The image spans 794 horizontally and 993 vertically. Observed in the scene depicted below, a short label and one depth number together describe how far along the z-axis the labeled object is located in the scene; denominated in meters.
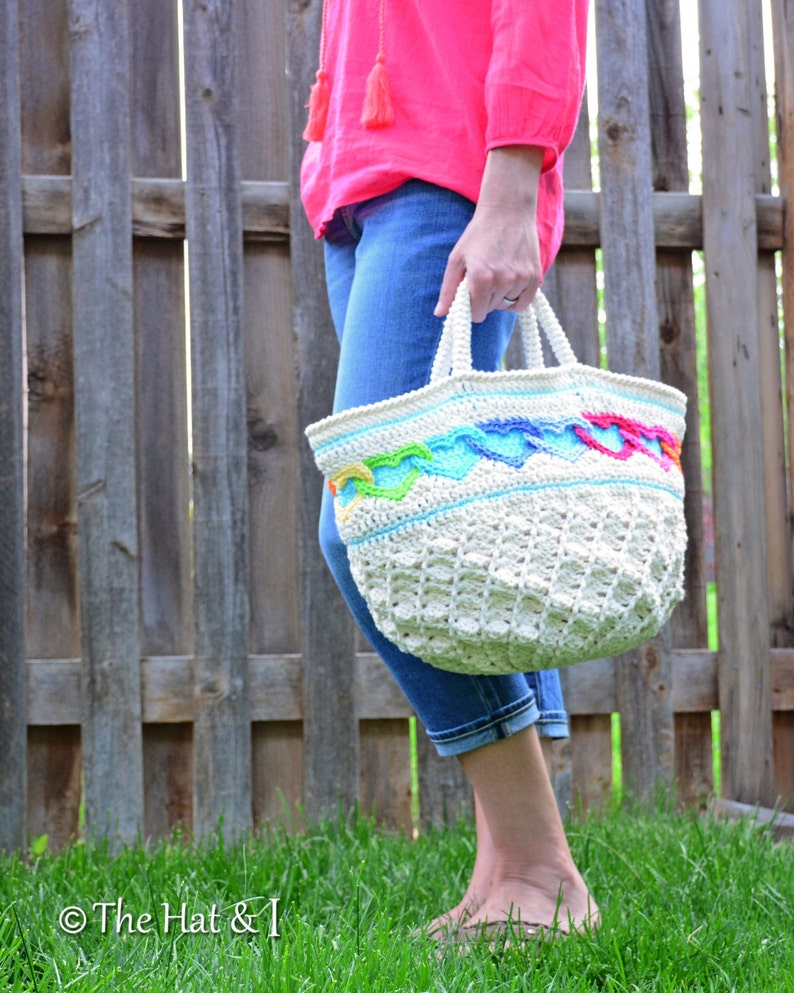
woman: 2.73
